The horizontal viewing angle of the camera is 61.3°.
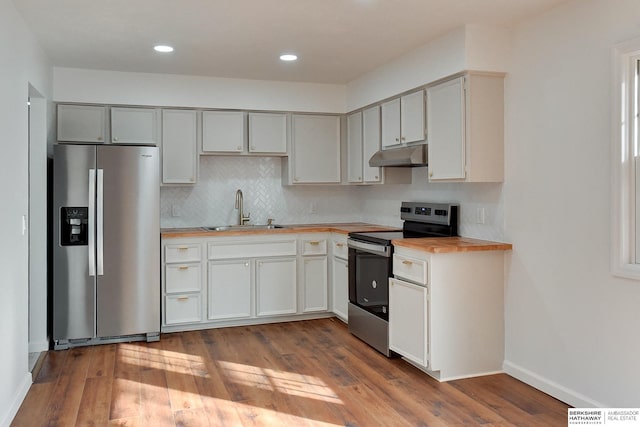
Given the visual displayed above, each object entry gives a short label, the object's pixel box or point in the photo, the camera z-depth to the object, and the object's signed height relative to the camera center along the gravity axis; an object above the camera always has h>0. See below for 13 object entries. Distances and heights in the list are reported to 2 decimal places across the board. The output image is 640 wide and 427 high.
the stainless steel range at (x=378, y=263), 4.07 -0.42
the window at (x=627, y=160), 2.80 +0.26
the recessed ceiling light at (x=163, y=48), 4.07 +1.24
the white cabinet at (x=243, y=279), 4.82 -0.64
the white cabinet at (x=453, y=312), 3.54 -0.68
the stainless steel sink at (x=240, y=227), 5.34 -0.17
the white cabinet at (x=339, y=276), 4.92 -0.62
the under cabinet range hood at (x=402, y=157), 4.13 +0.43
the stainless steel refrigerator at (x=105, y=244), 4.32 -0.27
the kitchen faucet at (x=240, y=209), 5.53 +0.01
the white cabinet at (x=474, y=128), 3.64 +0.56
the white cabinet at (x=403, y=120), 4.18 +0.74
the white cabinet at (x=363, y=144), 4.96 +0.64
